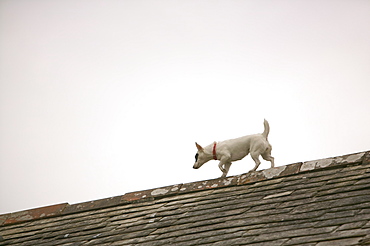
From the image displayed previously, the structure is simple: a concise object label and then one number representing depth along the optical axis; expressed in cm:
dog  1680
